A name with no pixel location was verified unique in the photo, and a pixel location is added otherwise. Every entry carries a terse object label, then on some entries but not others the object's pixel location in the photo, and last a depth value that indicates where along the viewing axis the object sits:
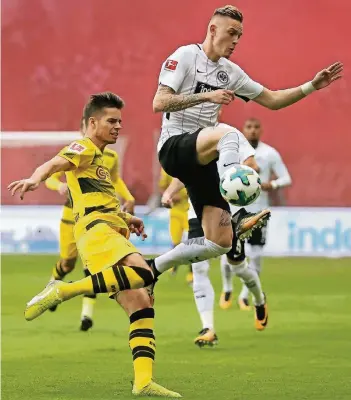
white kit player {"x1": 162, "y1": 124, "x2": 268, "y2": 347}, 19.23
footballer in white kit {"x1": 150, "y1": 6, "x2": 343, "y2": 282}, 15.59
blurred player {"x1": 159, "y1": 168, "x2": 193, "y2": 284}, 33.56
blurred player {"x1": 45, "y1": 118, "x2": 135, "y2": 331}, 21.70
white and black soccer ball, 14.35
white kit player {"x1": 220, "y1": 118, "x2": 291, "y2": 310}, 25.83
